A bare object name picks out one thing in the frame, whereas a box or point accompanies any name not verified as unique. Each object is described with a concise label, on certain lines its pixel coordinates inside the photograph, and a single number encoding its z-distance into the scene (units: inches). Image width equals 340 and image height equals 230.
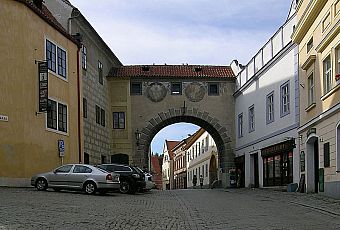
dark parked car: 1138.0
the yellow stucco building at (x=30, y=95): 1015.6
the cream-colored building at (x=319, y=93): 881.5
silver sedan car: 992.9
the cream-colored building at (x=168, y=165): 4311.5
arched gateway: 1904.5
